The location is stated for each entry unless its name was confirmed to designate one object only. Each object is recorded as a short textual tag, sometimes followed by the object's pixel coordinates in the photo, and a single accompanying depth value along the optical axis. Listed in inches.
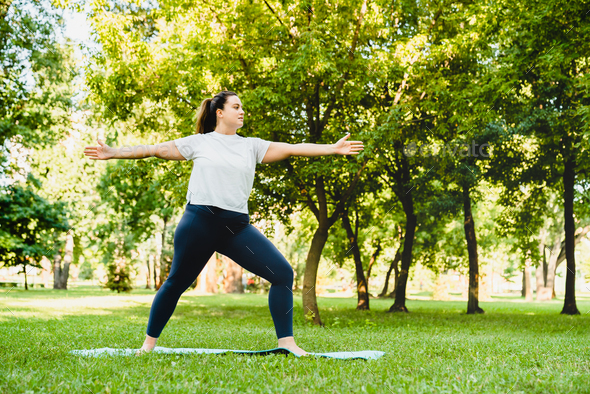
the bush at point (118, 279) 1091.3
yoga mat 170.5
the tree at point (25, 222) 858.1
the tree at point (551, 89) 358.0
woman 158.1
